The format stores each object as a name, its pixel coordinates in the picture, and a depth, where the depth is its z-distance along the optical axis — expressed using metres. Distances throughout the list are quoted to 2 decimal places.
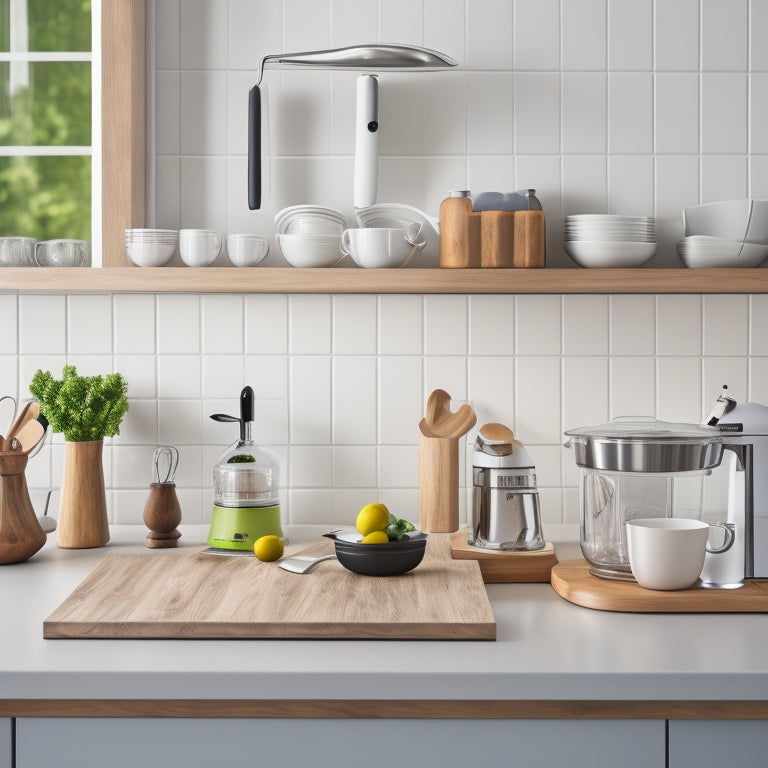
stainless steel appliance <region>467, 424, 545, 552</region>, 1.54
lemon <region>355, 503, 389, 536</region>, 1.45
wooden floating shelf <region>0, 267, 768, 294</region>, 1.61
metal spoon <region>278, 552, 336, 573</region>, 1.46
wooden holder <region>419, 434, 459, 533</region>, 1.74
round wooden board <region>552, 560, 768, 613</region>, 1.31
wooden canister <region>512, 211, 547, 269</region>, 1.65
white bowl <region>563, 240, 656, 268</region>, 1.65
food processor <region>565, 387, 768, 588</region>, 1.38
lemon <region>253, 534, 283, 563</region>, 1.52
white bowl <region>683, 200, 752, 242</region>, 1.67
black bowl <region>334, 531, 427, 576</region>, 1.41
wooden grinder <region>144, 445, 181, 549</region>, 1.68
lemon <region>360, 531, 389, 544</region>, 1.42
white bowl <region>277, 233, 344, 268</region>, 1.67
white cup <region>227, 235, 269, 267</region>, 1.69
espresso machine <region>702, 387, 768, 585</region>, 1.44
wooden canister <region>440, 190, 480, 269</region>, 1.65
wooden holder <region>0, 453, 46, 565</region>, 1.55
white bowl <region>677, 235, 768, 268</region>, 1.65
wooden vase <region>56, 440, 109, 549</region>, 1.68
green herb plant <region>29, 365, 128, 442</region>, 1.67
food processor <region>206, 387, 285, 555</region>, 1.61
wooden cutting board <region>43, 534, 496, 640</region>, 1.19
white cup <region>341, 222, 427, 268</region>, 1.64
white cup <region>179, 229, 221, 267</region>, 1.68
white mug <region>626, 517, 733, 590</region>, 1.32
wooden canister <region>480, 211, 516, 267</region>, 1.64
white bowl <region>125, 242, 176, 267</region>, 1.69
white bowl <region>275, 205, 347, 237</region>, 1.71
